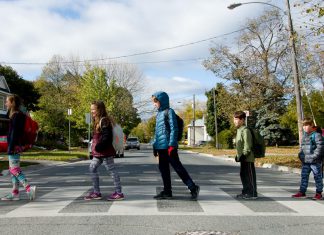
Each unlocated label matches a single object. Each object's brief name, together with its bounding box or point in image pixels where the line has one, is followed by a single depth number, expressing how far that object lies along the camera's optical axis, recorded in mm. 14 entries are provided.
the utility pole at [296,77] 20217
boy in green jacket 8188
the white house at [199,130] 126812
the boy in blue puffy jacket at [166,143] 7754
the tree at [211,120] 69438
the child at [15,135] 7695
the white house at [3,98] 46116
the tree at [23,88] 54219
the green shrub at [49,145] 49188
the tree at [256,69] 46094
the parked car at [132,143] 54591
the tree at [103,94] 57531
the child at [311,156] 8570
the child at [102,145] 7738
